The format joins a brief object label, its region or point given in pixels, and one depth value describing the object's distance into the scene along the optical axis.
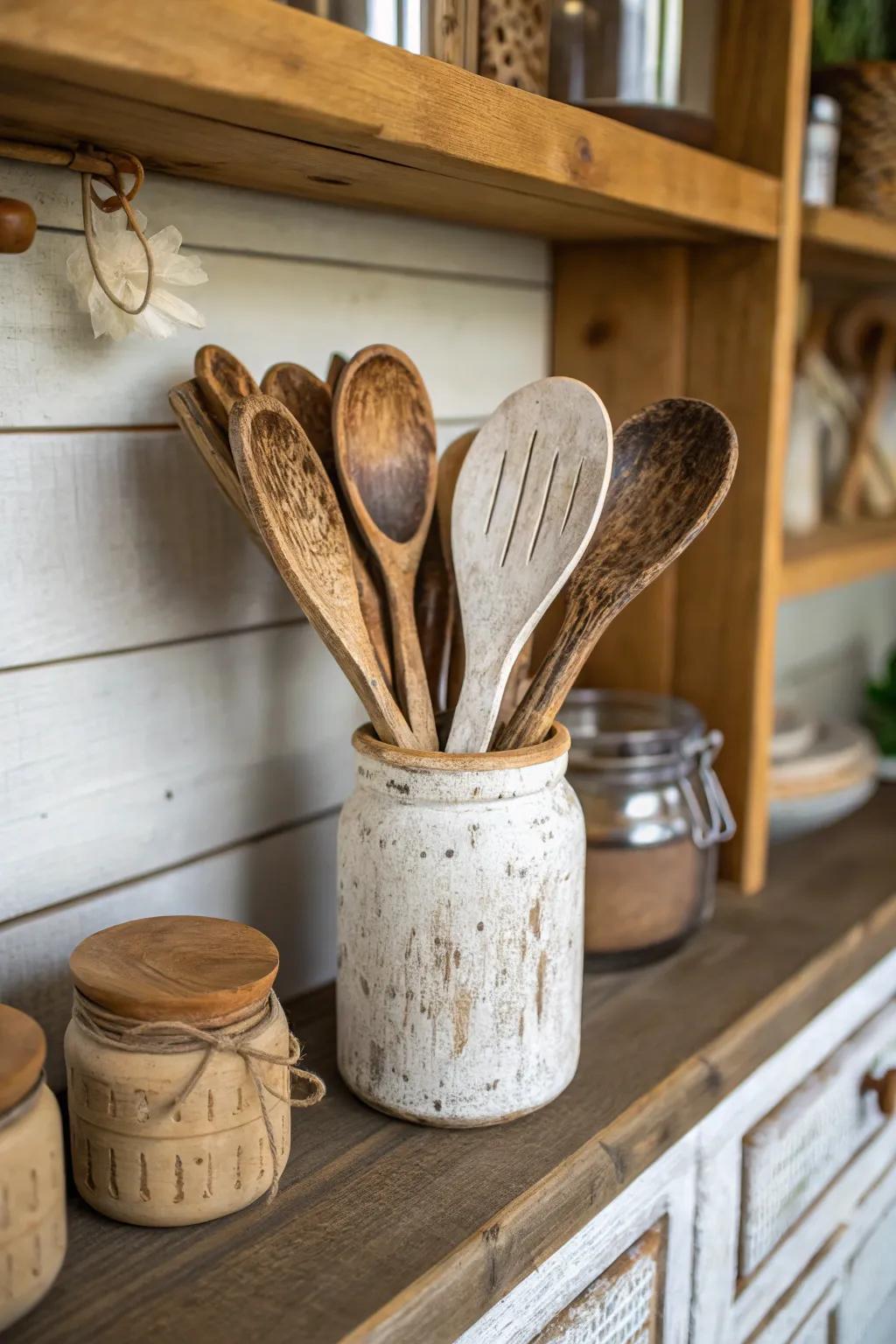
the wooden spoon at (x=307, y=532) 0.64
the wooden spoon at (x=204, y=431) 0.69
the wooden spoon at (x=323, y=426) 0.76
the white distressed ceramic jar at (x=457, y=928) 0.69
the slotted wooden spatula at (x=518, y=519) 0.70
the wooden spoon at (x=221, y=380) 0.69
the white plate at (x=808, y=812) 1.22
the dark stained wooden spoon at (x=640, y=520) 0.73
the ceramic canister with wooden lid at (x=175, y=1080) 0.60
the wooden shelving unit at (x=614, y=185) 0.52
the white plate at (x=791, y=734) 1.34
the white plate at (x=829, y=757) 1.24
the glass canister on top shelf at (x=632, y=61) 0.87
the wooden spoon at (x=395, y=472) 0.74
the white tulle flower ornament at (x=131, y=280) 0.68
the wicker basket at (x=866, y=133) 1.18
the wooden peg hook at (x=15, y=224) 0.59
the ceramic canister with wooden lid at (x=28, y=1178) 0.53
